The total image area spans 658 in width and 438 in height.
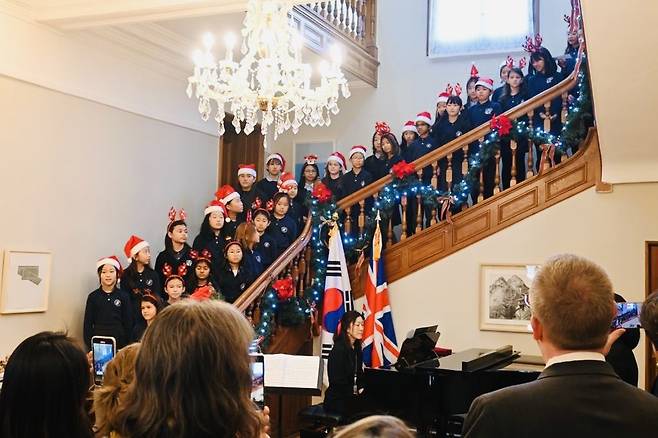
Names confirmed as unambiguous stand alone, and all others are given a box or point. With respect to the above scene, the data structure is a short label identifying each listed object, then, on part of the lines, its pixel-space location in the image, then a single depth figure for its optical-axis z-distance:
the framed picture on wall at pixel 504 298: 6.65
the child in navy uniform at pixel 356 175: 7.66
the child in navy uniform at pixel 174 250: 6.77
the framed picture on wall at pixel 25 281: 5.77
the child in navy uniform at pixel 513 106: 6.84
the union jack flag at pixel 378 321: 6.97
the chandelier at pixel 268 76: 4.78
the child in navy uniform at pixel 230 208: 7.19
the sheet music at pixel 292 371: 5.02
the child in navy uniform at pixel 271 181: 7.83
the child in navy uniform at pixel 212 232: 7.00
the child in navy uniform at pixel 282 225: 7.12
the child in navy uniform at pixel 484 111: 7.00
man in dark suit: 1.54
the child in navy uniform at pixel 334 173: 7.77
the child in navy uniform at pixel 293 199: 7.52
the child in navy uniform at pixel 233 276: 6.61
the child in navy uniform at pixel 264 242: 7.01
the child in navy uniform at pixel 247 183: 7.79
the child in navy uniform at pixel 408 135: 7.81
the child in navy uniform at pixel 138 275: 6.43
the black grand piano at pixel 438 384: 4.49
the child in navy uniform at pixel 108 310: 6.14
